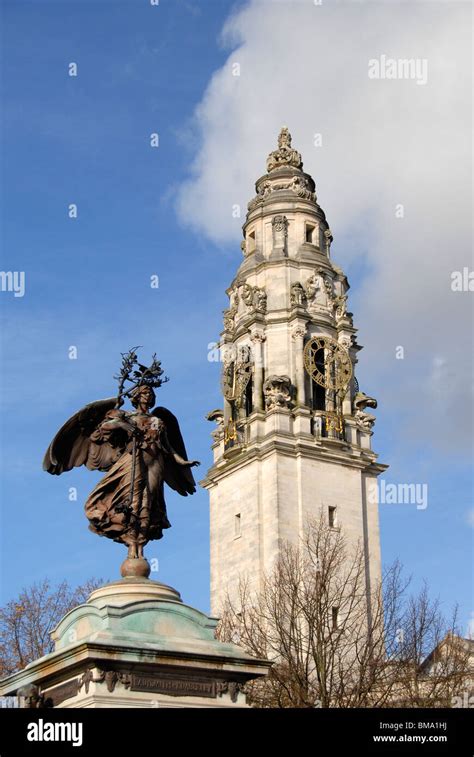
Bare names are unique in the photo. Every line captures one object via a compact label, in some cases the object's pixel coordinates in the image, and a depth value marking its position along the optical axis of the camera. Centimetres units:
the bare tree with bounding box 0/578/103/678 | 4847
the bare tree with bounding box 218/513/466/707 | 3512
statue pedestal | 1462
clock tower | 6781
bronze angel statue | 1634
